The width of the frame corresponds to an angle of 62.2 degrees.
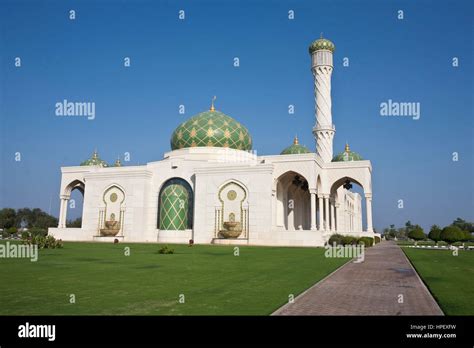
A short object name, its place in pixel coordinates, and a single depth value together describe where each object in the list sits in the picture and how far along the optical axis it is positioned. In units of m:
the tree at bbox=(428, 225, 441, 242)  32.22
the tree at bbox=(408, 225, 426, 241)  42.94
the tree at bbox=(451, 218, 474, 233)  75.34
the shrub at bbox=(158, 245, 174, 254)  17.64
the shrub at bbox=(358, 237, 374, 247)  28.54
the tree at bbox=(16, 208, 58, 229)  60.84
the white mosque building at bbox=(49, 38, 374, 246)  28.11
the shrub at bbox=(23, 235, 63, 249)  19.09
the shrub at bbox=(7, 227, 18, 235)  39.94
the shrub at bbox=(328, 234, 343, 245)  27.89
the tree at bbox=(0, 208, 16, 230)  56.44
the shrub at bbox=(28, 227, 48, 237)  35.06
